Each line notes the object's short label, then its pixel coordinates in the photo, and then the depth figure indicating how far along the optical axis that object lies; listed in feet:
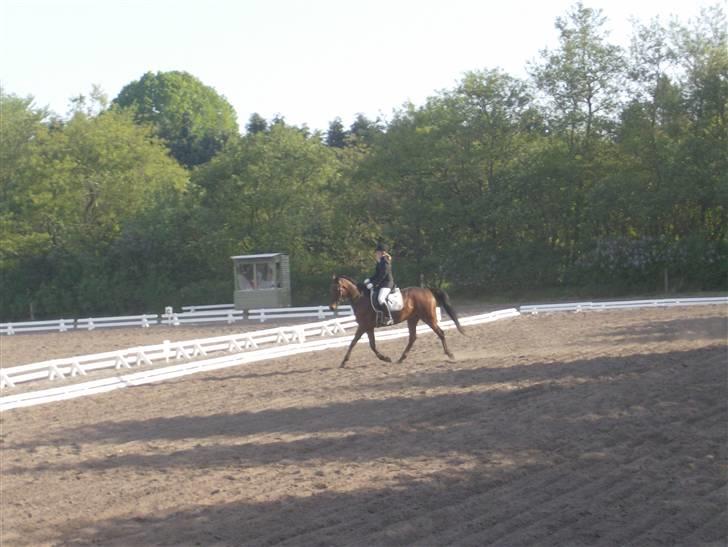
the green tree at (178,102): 311.06
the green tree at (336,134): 251.80
